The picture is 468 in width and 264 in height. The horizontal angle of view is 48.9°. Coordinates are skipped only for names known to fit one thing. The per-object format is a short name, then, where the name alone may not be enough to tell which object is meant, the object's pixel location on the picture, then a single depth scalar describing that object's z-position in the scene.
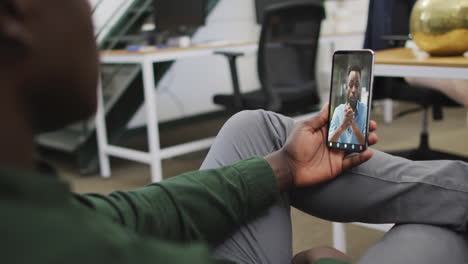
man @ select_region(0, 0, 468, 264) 0.36
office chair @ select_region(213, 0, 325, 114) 2.46
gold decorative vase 1.20
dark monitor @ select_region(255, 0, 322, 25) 3.36
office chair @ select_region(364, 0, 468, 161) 2.37
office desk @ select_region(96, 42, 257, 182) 2.41
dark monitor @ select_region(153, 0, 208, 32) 3.05
